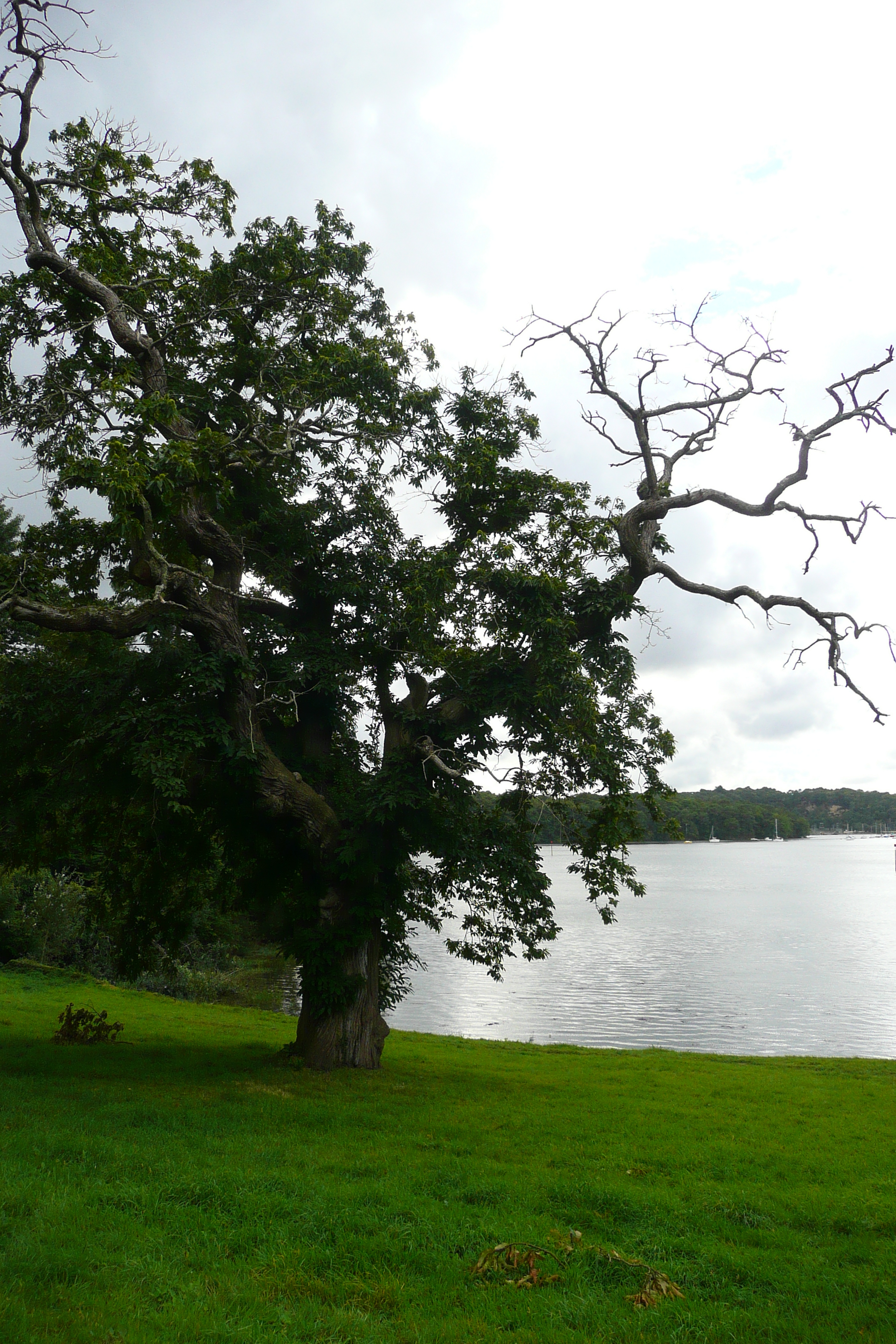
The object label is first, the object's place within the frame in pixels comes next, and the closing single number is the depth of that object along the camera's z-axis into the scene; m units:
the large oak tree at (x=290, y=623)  12.66
